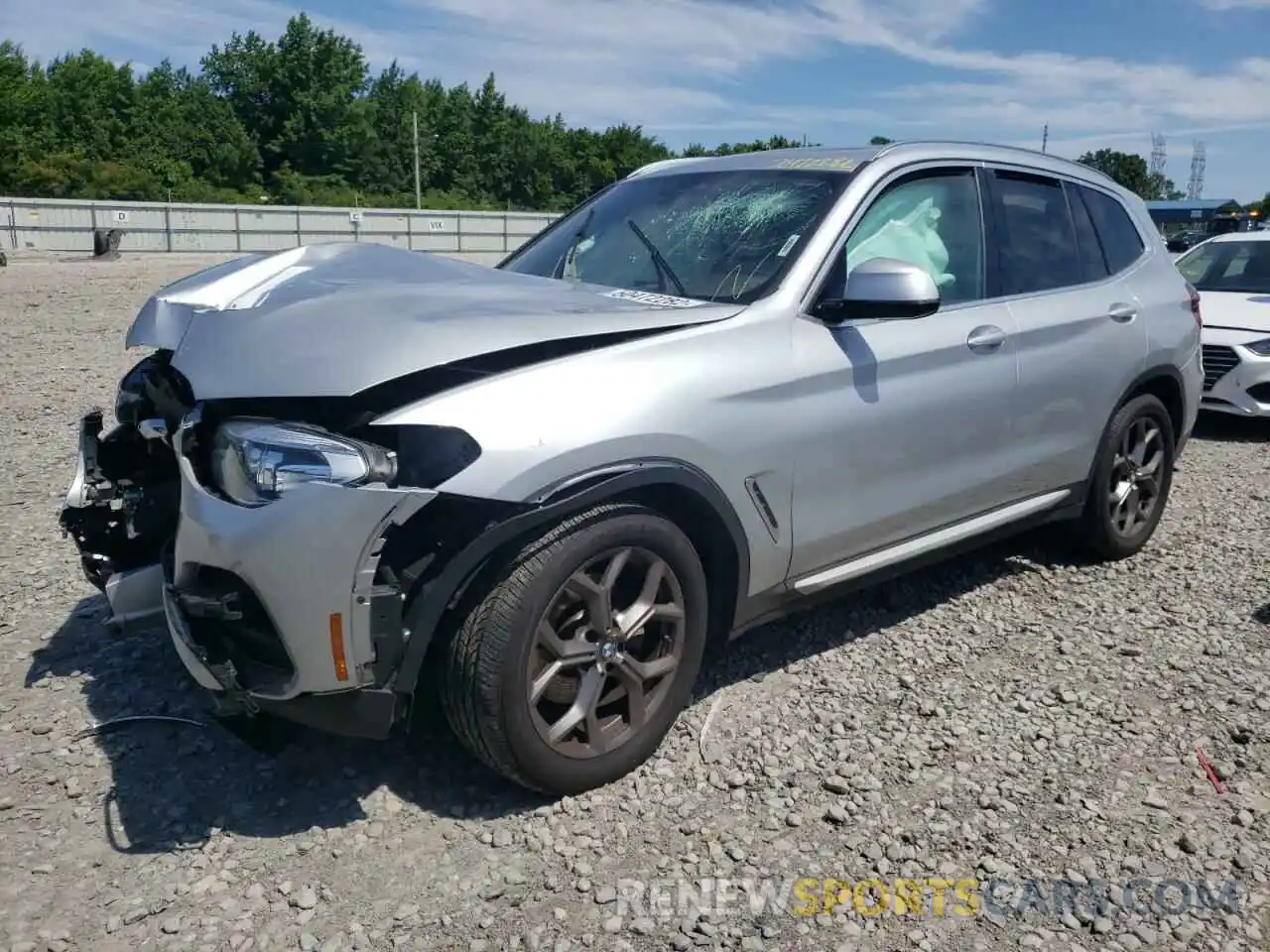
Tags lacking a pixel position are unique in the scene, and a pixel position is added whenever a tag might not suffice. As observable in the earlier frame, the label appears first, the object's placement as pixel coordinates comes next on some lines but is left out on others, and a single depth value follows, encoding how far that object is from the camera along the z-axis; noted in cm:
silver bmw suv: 258
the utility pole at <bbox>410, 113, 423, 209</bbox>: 6631
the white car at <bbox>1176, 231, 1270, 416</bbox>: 838
